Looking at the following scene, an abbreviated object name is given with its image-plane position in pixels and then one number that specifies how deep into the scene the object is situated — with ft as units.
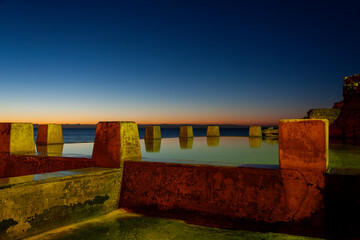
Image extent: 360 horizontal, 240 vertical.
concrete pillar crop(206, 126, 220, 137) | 69.26
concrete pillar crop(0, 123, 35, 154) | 24.95
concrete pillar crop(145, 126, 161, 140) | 55.67
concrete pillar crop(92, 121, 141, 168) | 18.35
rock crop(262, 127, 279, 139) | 72.68
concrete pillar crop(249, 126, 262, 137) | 66.54
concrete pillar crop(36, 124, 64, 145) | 39.34
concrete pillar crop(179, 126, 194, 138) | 62.59
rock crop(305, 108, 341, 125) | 57.93
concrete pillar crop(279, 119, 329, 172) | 13.32
